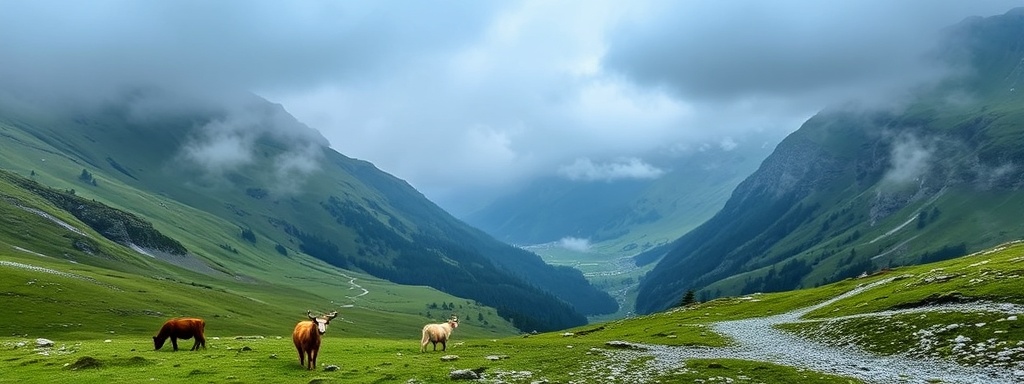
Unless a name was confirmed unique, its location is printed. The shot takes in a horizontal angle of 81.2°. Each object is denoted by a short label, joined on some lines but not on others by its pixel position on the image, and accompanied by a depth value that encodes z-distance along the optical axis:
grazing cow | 45.09
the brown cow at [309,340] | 34.56
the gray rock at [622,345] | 45.50
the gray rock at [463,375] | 31.14
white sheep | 45.88
